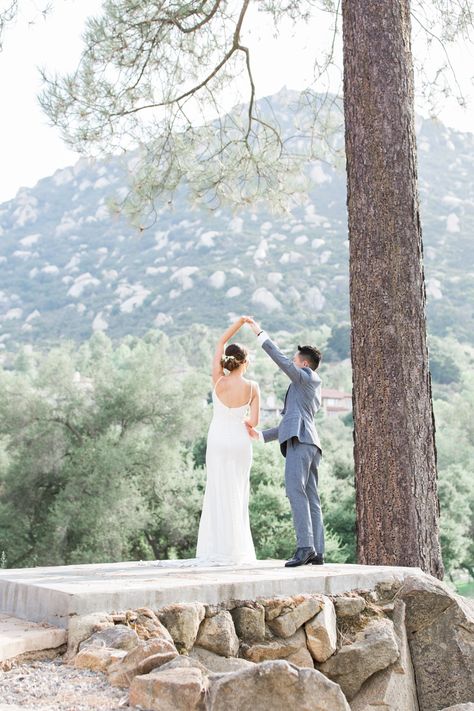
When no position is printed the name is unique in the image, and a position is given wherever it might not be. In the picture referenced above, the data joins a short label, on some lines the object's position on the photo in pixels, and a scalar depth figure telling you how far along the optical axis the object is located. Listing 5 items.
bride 5.38
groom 4.89
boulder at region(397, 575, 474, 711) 4.35
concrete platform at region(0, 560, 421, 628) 3.47
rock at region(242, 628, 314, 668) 3.86
